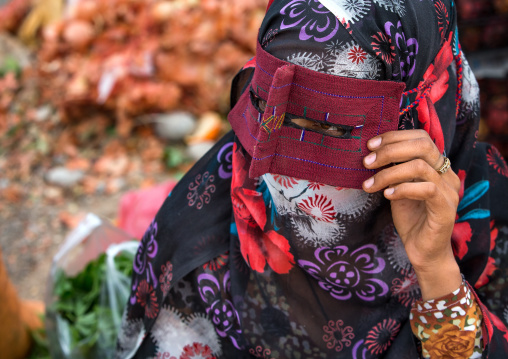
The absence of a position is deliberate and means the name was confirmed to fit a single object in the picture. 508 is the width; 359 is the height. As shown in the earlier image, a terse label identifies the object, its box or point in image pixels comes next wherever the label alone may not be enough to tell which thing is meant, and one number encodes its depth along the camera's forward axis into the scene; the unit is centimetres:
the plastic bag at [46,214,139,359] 181
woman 97
